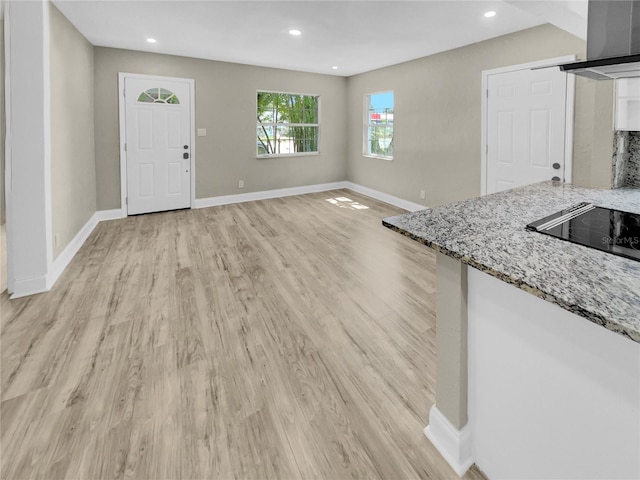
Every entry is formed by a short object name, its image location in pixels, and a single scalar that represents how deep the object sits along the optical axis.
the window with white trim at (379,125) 6.35
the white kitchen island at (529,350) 0.86
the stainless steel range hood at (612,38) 1.28
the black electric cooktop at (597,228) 1.09
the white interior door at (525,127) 3.62
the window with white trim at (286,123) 6.60
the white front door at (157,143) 5.28
